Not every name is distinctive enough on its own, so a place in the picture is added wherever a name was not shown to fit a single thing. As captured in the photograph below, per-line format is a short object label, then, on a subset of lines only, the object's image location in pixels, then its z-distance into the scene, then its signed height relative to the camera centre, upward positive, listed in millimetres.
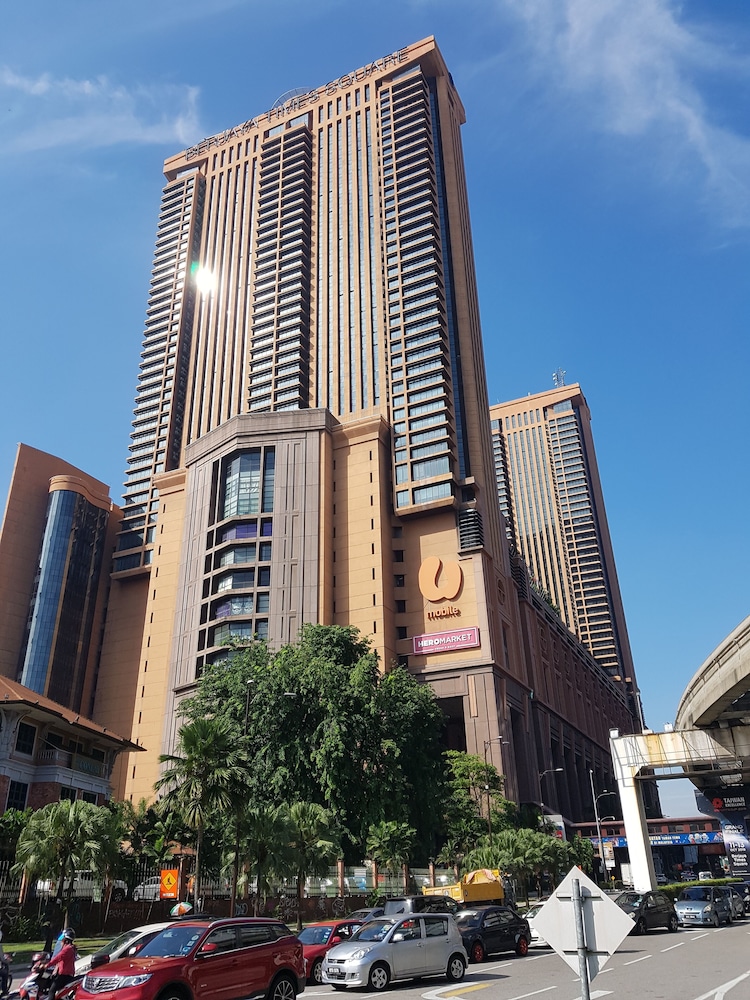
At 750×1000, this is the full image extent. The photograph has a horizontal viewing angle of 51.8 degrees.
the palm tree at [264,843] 32125 +1662
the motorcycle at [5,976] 18125 -1751
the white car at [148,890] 38594 -3
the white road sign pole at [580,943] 7936 -616
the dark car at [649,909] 31281 -1245
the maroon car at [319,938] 21594 -1434
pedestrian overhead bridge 33000 +6261
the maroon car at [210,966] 13086 -1271
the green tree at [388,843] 46906 +2187
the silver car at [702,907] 34750 -1329
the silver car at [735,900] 37219 -1199
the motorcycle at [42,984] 16234 -1757
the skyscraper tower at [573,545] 181625 +73624
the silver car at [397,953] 18547 -1572
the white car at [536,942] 31703 -2362
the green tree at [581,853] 65994 +2058
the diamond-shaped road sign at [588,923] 7988 -435
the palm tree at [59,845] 29688 +1655
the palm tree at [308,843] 35219 +1758
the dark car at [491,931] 25250 -1556
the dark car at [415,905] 27672 -730
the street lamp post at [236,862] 28994 +871
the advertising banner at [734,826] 75669 +5111
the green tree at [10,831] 34406 +2534
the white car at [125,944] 16078 -1060
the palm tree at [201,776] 27641 +3656
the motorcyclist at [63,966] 16125 -1411
